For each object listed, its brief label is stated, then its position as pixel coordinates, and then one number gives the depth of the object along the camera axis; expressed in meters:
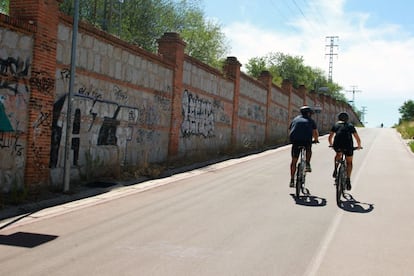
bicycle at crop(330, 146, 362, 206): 9.38
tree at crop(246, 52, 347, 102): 64.22
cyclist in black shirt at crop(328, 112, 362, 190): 9.94
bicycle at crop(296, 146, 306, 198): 9.98
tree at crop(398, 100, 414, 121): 102.11
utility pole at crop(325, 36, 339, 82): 83.56
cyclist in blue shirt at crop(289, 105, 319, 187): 10.29
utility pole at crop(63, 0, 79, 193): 9.54
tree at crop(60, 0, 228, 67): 24.11
